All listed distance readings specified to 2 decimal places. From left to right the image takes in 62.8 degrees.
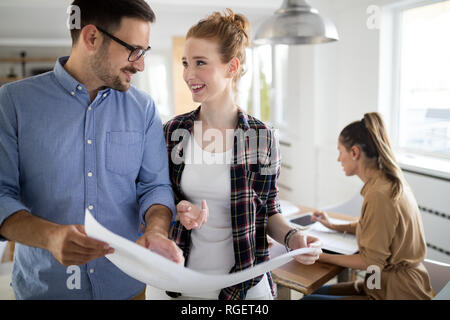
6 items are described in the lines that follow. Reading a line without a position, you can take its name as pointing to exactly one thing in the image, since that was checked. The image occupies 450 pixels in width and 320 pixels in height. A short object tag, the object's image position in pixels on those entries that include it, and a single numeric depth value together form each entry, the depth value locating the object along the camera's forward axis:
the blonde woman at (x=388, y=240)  1.57
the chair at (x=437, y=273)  1.69
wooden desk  1.46
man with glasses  0.92
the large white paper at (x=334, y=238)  1.75
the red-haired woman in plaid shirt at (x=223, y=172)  1.19
